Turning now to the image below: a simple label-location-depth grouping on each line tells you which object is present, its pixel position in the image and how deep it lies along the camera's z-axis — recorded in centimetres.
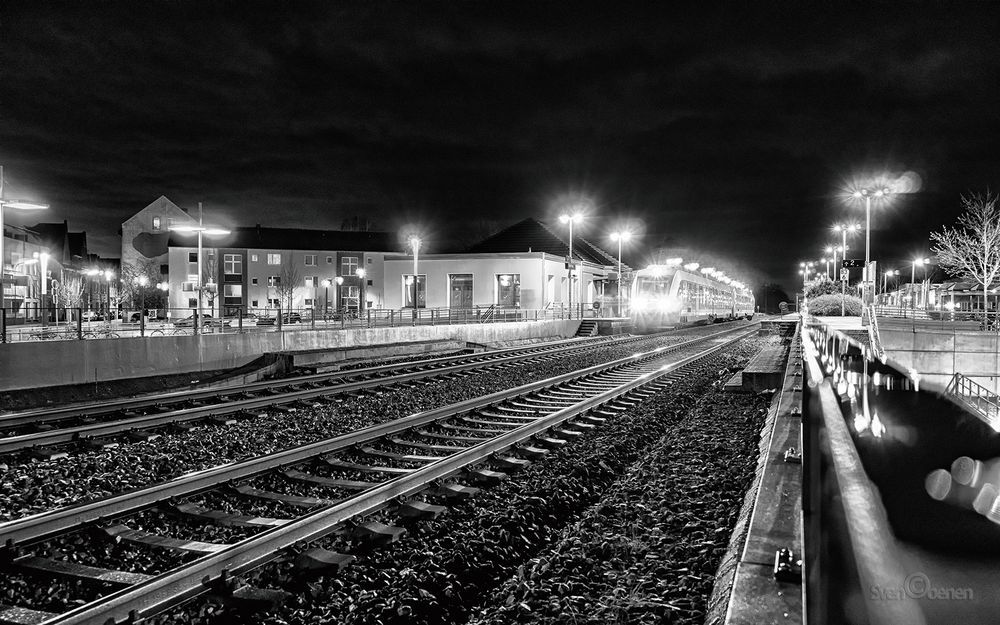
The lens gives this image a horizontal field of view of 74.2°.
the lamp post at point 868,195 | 3412
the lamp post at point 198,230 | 1722
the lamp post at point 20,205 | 1395
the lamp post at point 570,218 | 3616
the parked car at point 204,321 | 1814
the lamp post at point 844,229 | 4953
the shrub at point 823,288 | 5278
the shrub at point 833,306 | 4072
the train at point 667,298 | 4097
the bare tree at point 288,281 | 7006
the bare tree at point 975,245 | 4959
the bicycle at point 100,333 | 1627
